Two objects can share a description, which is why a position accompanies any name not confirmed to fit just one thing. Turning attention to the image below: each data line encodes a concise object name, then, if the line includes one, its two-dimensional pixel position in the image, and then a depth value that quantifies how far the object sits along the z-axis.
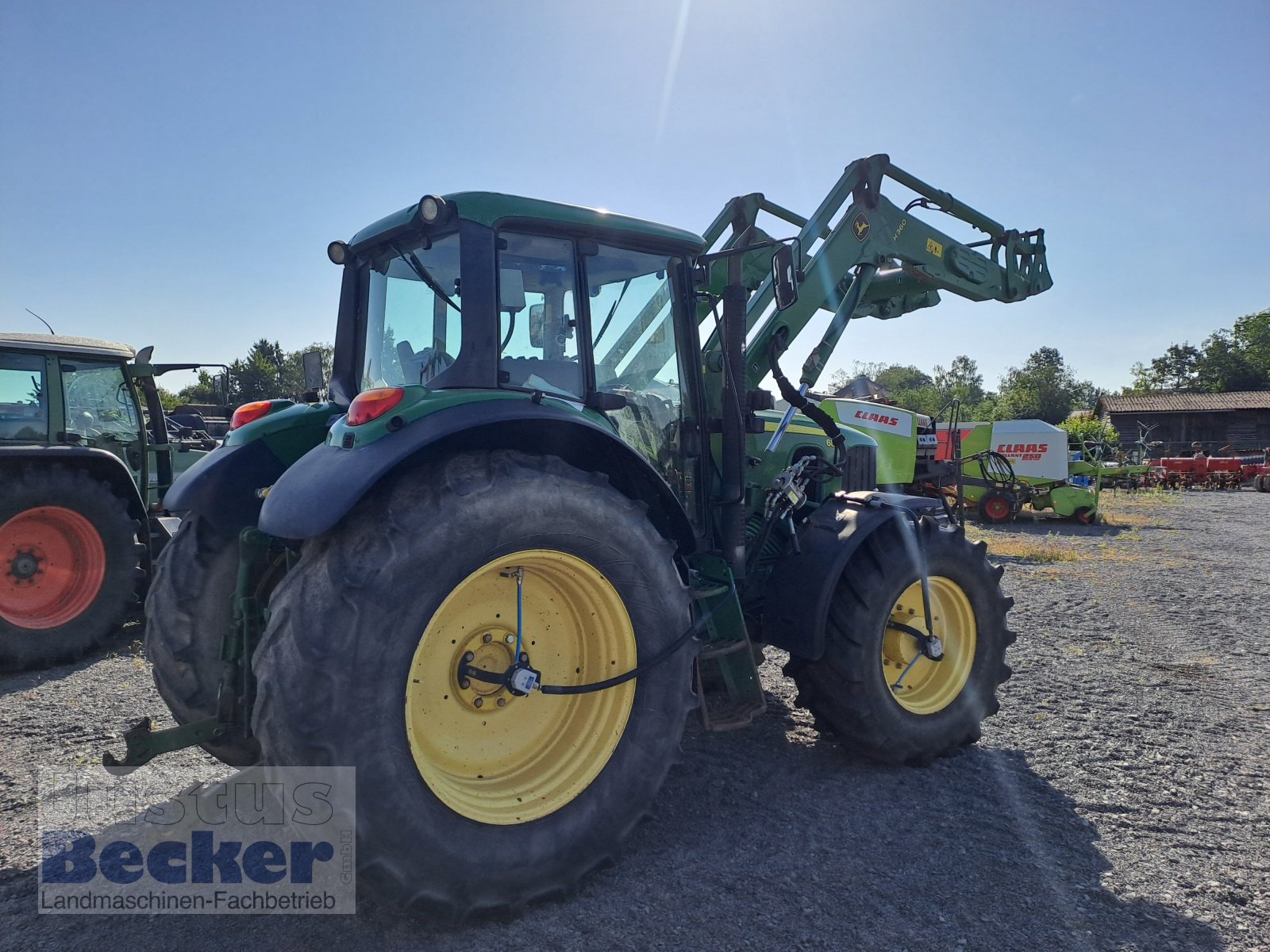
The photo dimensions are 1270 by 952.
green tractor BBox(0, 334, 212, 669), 6.00
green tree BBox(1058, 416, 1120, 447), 37.28
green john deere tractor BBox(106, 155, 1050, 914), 2.41
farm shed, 44.59
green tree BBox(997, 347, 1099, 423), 64.88
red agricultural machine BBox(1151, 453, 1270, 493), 28.73
